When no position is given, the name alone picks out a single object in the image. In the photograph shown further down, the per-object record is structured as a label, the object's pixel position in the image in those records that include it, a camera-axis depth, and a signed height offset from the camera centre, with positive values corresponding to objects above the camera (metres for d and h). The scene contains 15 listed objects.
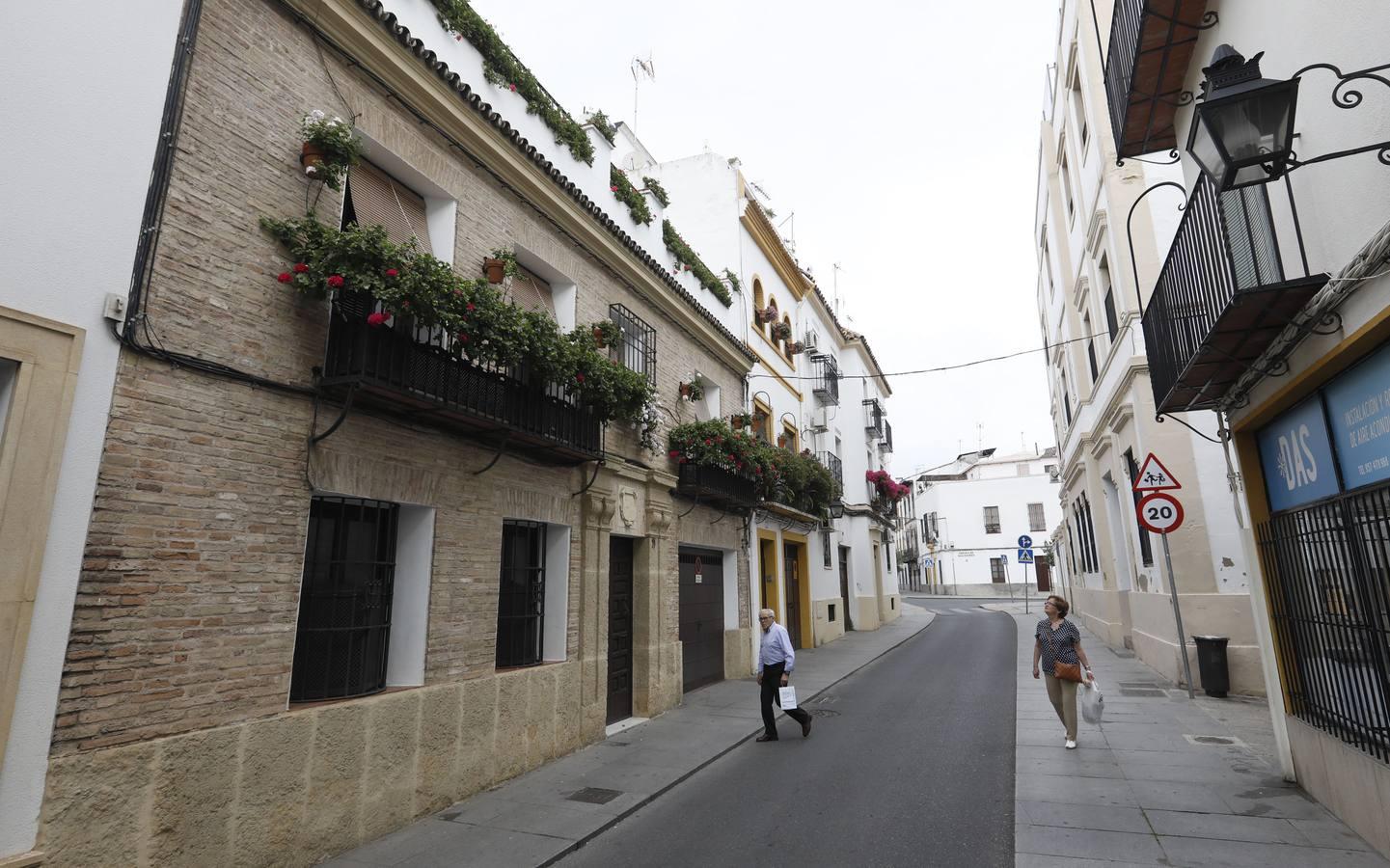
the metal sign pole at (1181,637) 9.90 -0.66
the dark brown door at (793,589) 18.16 +0.11
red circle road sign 8.94 +0.92
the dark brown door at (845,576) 24.08 +0.57
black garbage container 10.02 -1.08
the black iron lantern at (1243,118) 4.04 +2.61
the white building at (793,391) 16.70 +5.77
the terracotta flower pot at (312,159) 5.66 +3.38
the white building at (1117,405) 10.70 +3.63
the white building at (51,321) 3.77 +1.55
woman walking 7.75 -0.72
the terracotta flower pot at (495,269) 7.49 +3.33
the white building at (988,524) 50.84 +4.70
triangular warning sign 9.08 +1.38
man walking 9.10 -0.87
